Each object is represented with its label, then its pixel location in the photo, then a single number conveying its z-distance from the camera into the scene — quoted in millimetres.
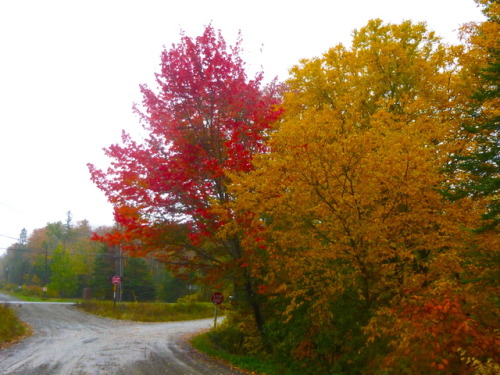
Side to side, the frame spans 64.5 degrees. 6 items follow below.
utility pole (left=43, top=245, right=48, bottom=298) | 69875
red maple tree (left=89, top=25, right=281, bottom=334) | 11695
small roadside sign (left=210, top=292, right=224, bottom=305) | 18141
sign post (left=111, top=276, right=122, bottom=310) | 31211
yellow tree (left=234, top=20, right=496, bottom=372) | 7855
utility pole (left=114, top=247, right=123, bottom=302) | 49356
